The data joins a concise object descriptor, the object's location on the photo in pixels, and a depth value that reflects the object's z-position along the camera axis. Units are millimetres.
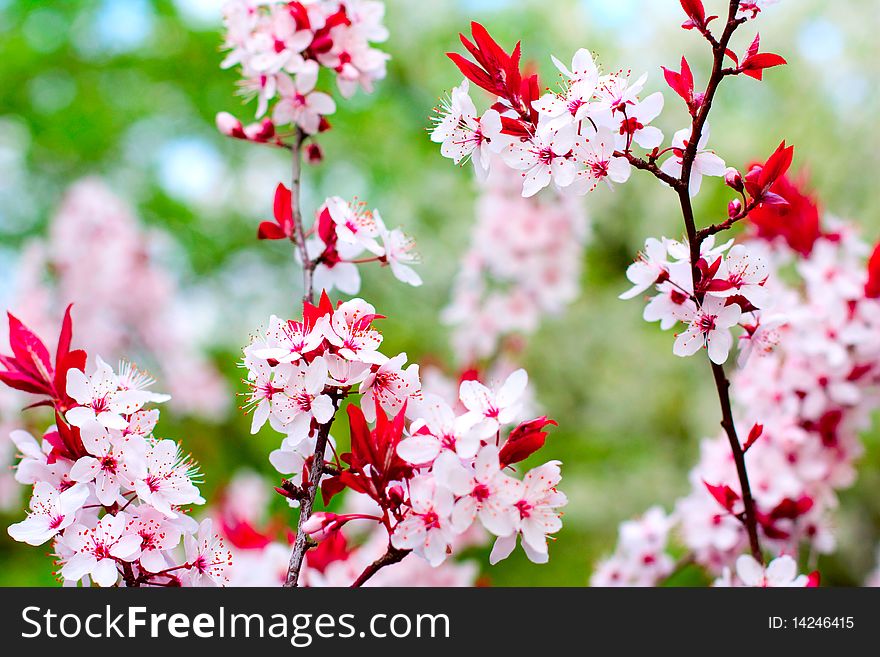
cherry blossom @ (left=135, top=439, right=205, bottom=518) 1003
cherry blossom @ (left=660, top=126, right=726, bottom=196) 1022
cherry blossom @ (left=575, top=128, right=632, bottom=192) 1015
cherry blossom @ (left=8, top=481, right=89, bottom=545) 999
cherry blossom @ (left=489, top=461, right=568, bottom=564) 992
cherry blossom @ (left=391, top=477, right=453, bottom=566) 977
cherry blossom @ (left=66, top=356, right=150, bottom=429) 1009
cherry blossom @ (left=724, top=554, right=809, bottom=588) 1076
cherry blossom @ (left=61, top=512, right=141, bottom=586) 992
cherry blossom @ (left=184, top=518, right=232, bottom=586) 1012
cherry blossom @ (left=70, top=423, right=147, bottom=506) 999
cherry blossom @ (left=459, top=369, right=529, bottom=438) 987
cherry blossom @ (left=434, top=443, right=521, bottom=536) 979
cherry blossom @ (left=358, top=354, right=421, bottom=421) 1004
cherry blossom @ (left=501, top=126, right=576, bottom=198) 1018
